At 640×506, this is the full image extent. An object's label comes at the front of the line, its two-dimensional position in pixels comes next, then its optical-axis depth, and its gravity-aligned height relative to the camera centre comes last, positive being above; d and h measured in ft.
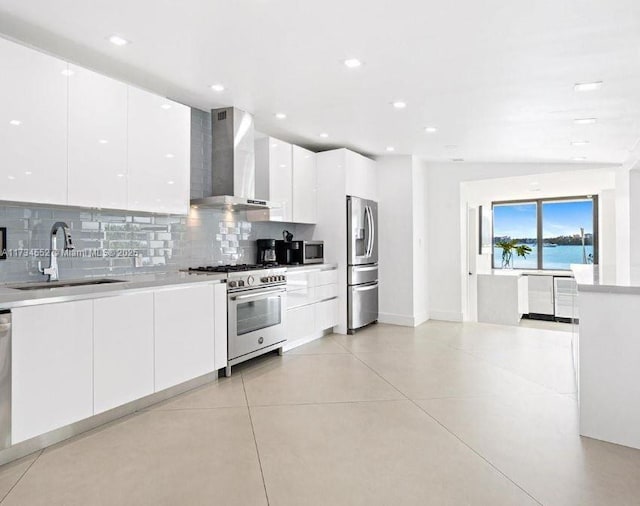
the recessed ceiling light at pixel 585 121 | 12.50 +4.13
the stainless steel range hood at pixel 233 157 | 13.20 +3.30
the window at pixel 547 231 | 25.20 +1.47
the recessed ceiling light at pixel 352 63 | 9.31 +4.46
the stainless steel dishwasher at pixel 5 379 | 6.84 -2.06
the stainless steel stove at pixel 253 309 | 11.79 -1.66
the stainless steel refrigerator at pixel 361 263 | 17.31 -0.32
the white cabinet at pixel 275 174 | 14.99 +3.08
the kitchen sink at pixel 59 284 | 8.48 -0.60
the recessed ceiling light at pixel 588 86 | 9.91 +4.15
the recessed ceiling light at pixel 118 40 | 8.40 +4.53
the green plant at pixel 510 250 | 26.71 +0.29
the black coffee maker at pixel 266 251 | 15.65 +0.19
